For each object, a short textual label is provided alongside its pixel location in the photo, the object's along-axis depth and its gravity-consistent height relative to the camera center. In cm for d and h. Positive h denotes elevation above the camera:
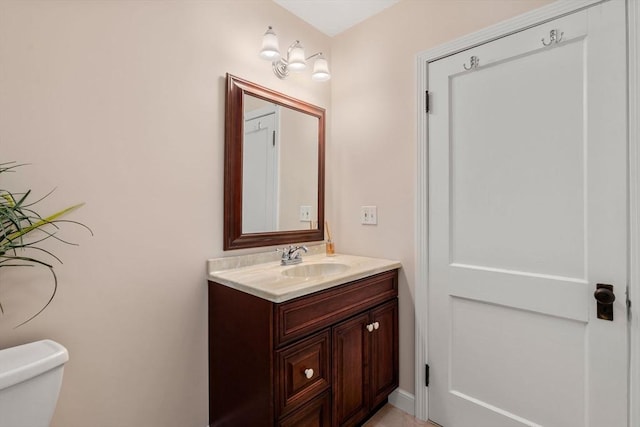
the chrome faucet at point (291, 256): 180 -26
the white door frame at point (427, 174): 118 +18
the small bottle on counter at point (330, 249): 215 -26
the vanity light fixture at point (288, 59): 166 +89
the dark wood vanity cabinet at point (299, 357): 124 -66
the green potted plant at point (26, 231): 98 -7
